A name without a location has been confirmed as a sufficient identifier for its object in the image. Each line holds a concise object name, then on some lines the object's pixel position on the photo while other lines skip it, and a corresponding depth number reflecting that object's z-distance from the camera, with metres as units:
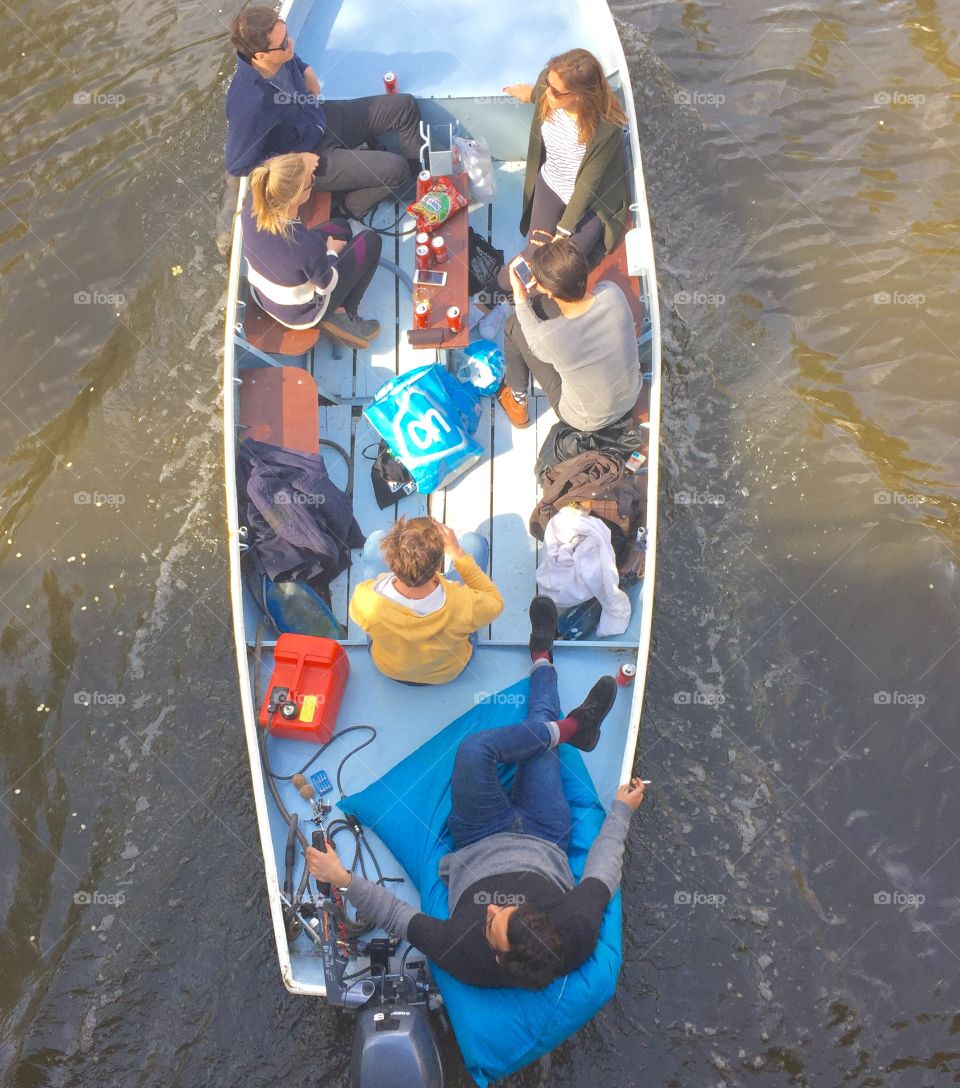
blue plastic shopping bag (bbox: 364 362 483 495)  5.10
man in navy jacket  5.14
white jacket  4.77
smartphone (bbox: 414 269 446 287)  5.44
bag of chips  5.48
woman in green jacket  4.84
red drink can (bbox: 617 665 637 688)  4.71
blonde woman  4.65
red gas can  4.53
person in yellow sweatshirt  3.94
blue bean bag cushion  3.72
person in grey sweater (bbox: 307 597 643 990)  3.50
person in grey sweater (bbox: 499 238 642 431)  4.30
